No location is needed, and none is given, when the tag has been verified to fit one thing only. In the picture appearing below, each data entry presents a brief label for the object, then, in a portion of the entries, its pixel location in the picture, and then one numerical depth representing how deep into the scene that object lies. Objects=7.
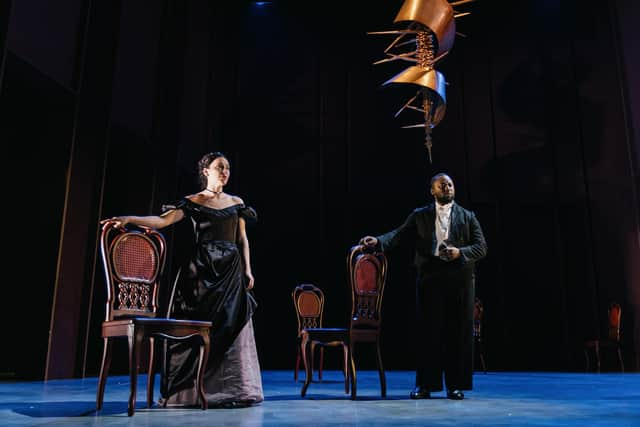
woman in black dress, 2.95
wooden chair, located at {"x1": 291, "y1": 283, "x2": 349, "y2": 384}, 6.02
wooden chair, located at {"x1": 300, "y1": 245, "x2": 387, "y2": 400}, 3.59
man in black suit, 3.48
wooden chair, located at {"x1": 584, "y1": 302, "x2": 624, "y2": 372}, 7.48
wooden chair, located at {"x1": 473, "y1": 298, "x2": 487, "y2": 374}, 7.43
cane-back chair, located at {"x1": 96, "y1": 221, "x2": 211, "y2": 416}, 2.60
